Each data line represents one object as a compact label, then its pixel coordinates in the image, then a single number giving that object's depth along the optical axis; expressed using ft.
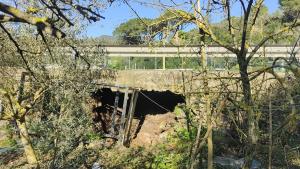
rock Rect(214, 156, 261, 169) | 19.52
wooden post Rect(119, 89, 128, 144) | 25.33
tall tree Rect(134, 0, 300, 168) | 8.02
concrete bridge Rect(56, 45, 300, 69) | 20.41
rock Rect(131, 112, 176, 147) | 26.49
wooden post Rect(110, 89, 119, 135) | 25.77
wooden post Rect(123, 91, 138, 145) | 25.82
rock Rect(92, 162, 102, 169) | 20.78
